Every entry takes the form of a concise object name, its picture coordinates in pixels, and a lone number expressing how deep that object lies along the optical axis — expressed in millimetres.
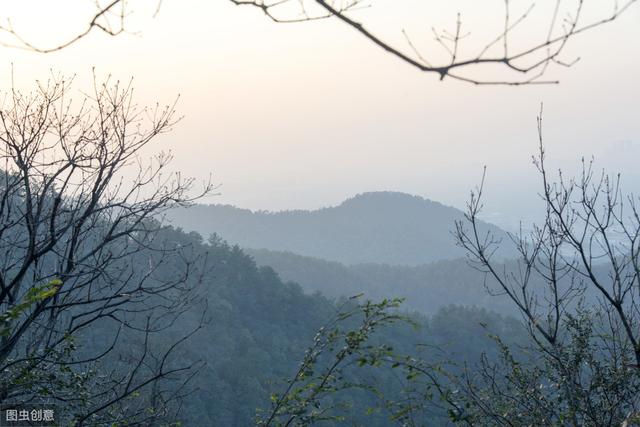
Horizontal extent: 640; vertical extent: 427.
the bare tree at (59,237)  7934
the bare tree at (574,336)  8383
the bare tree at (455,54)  3480
